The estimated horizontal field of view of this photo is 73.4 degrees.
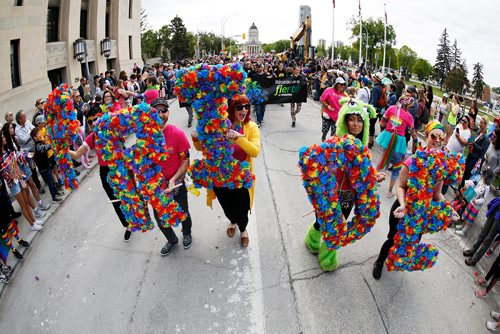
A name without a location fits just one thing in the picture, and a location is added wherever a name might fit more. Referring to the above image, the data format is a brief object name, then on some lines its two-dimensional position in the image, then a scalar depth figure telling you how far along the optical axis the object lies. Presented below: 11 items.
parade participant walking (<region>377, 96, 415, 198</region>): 6.35
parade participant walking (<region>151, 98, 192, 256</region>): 4.20
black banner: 11.98
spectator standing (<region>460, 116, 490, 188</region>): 5.96
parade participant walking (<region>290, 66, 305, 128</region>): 10.97
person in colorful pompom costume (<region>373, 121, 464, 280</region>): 3.54
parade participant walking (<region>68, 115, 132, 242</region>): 4.40
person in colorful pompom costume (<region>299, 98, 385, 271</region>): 3.57
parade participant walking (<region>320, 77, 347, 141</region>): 7.37
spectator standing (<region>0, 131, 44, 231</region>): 4.91
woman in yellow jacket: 4.07
